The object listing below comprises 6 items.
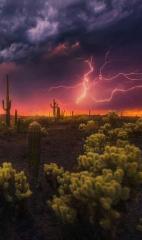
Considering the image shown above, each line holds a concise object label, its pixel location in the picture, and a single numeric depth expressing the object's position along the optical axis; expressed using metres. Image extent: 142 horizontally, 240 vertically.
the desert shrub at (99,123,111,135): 9.86
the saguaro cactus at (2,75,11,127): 12.41
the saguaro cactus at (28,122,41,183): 5.69
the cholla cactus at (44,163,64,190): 5.07
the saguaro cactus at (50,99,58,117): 15.64
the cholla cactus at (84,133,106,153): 6.75
